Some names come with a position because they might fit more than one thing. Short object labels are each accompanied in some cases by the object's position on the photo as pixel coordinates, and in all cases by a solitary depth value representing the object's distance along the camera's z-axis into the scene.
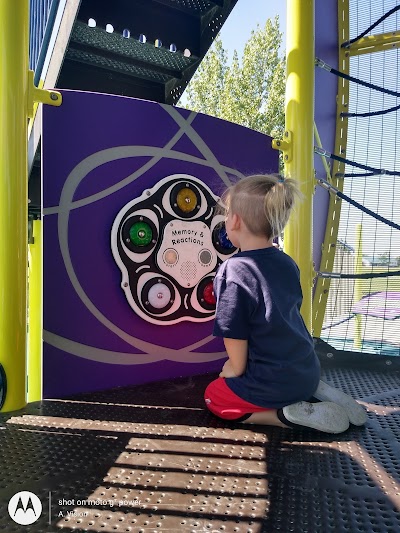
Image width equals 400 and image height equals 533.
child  1.33
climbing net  2.31
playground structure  0.97
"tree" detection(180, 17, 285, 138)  10.95
